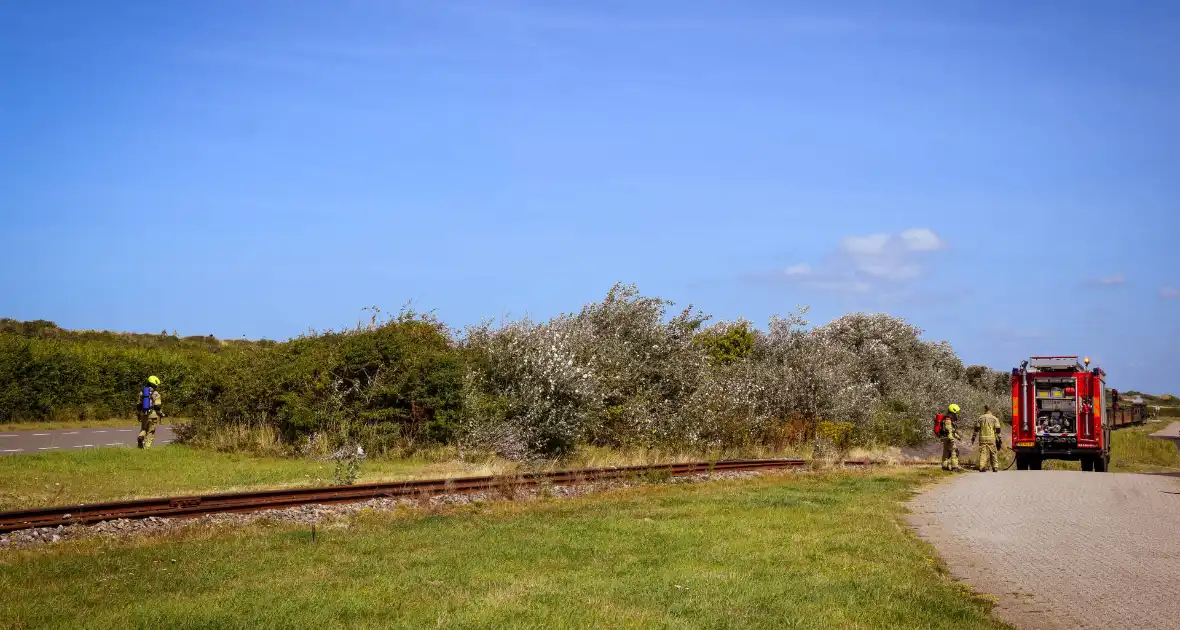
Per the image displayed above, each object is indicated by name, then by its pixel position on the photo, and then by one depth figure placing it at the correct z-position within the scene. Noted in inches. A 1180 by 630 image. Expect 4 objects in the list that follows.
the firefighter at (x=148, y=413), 1017.5
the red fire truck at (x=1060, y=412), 1119.0
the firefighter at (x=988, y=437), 1082.1
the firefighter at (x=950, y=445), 1093.8
